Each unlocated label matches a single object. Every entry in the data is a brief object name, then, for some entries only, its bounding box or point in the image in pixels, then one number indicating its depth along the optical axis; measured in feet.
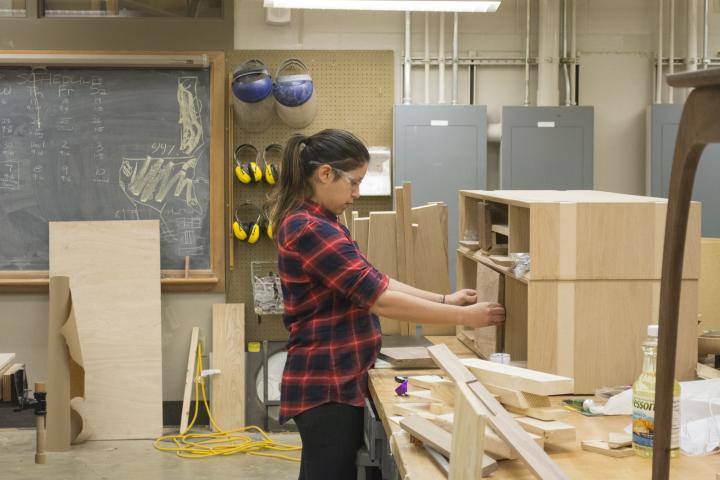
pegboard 16.62
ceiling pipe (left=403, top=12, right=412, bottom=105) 16.61
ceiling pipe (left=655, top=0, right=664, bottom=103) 16.56
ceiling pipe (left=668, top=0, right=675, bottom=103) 16.60
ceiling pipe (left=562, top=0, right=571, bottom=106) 16.70
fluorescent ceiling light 11.58
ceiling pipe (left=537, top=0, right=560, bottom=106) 16.43
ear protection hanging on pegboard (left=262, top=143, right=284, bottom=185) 16.44
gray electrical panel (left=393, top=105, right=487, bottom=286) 16.28
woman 7.14
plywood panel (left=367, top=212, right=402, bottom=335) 10.78
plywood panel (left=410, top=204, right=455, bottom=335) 10.87
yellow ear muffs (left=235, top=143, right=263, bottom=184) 16.35
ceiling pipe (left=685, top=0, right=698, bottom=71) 16.60
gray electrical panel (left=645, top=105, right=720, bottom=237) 16.31
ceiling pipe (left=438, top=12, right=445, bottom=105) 16.62
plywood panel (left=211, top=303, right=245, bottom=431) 16.53
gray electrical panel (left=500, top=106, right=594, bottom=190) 16.28
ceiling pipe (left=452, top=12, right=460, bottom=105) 16.51
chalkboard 16.53
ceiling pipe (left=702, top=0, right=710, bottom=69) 16.66
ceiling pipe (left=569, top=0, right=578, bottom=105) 16.71
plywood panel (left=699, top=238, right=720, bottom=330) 13.19
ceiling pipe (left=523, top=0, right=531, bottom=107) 16.59
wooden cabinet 7.45
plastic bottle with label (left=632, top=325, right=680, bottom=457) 5.65
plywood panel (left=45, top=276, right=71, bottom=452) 15.23
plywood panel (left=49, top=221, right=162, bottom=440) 16.30
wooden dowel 12.94
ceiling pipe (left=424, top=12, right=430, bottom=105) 16.58
